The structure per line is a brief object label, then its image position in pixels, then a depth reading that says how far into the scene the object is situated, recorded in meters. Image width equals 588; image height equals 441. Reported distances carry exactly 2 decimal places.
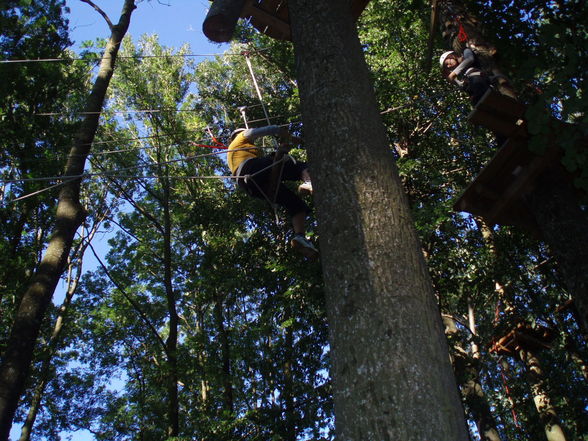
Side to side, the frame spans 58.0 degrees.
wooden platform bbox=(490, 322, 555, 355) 7.24
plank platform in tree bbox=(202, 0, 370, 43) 3.59
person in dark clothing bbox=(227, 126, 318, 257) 4.86
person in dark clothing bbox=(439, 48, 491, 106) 4.29
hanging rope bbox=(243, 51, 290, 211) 4.69
